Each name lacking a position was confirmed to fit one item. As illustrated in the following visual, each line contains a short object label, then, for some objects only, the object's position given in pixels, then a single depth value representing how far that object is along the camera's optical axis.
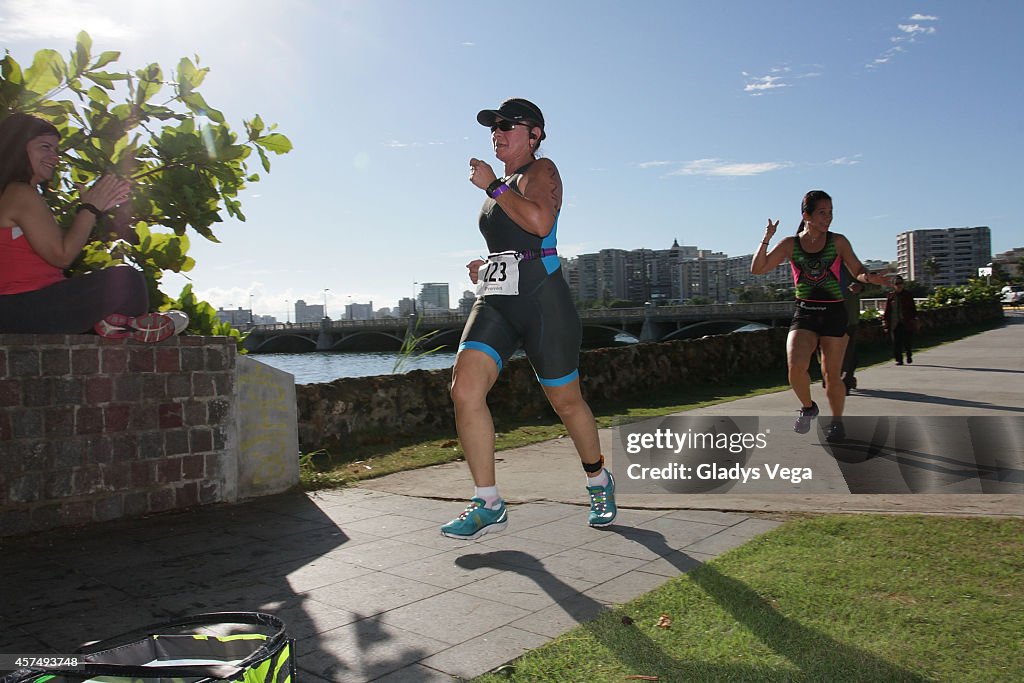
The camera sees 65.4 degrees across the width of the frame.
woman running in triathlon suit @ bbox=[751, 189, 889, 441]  5.89
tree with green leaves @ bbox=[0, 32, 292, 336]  4.43
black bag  1.47
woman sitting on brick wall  3.86
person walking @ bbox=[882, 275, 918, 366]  13.70
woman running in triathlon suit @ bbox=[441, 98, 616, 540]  3.72
